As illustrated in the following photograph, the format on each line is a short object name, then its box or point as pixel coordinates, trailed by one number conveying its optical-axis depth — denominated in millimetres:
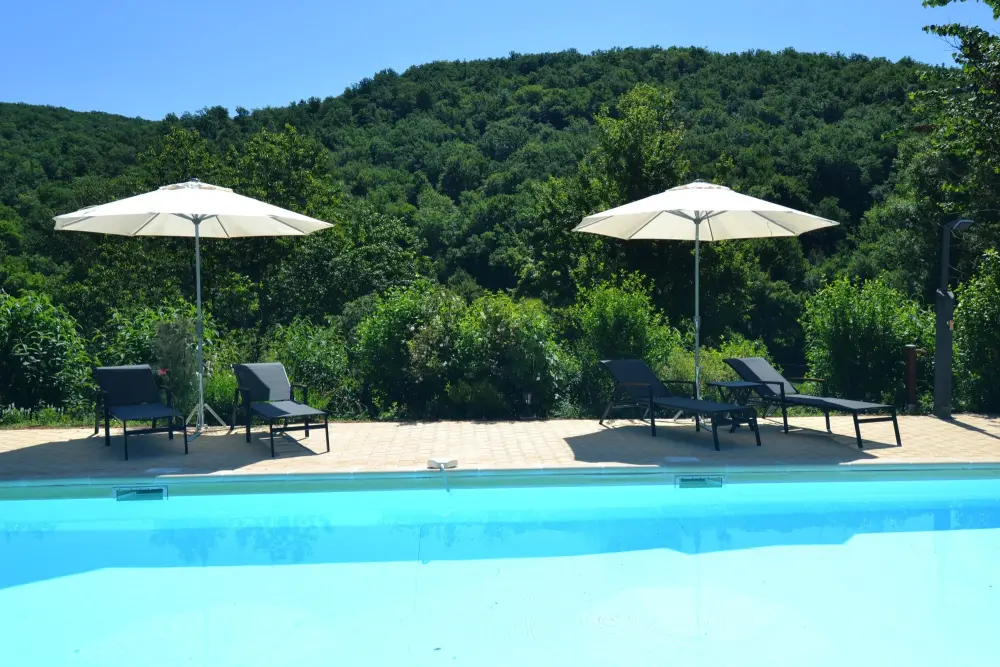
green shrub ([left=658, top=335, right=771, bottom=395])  9641
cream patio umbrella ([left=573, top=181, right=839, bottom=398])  7500
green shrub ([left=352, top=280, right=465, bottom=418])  9297
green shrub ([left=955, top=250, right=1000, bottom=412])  9461
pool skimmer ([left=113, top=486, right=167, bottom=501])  5828
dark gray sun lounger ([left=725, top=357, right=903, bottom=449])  7148
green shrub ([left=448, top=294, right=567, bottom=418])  9070
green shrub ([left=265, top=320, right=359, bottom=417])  9500
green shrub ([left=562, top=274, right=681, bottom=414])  9531
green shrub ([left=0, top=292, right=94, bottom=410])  9172
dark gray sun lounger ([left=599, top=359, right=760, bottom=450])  7168
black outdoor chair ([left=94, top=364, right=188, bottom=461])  7117
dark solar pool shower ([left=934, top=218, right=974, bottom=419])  8805
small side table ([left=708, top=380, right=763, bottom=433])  7676
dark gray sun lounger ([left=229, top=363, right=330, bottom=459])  7332
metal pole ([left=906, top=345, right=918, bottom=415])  9188
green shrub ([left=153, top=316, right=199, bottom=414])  8586
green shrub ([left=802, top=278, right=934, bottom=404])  10172
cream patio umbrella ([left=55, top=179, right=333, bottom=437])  7008
